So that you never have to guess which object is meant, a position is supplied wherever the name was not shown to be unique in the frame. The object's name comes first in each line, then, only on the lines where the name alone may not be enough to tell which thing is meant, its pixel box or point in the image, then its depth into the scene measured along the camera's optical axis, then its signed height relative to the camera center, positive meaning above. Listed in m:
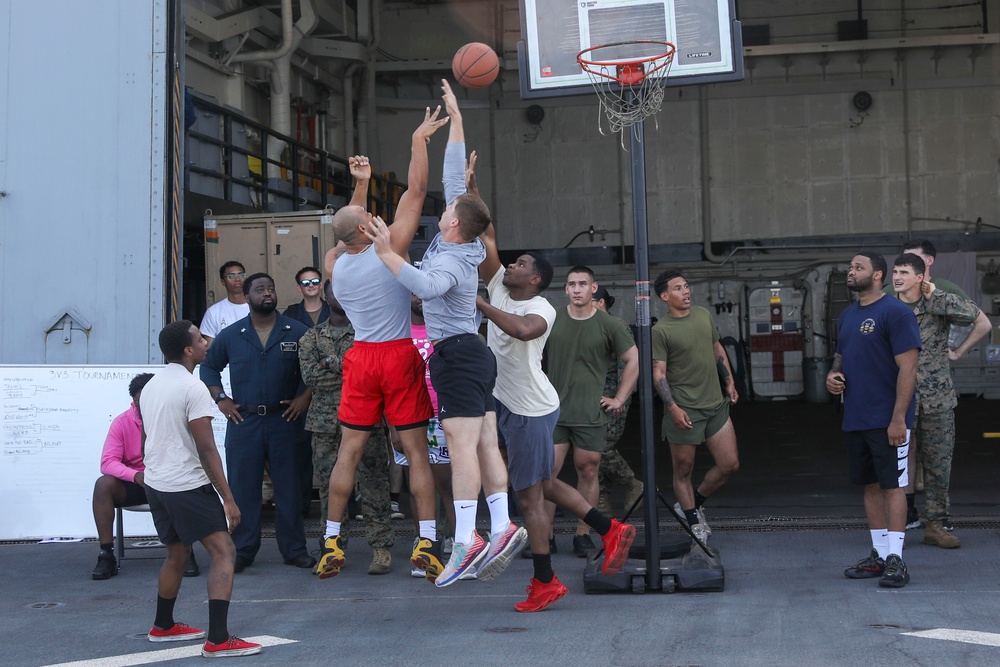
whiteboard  7.91 -0.44
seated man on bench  6.89 -0.67
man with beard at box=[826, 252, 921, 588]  5.95 -0.21
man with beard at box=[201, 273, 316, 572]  6.98 -0.32
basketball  6.35 +1.77
